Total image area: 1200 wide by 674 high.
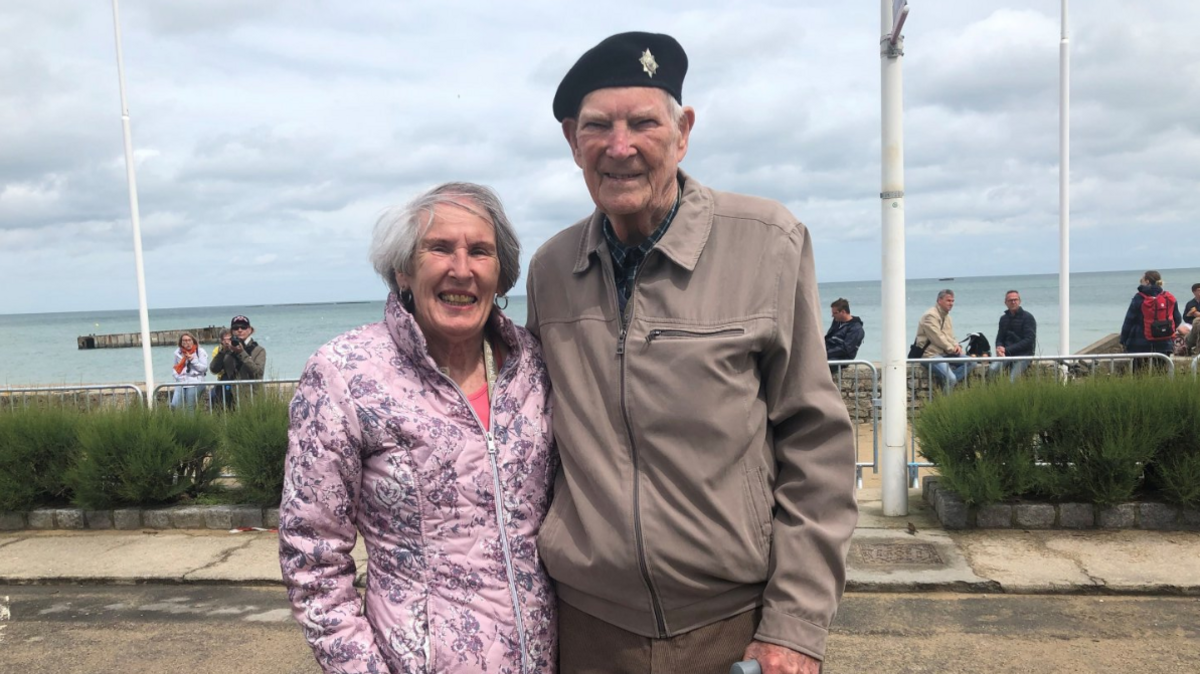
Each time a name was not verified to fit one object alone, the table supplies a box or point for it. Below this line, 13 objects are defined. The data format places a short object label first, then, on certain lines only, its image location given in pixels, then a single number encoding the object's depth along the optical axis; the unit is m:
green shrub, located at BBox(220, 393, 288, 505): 6.36
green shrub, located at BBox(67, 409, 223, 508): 6.52
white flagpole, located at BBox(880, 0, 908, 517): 5.95
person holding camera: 11.46
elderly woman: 1.74
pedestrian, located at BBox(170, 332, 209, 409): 11.70
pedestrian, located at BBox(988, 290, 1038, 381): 11.40
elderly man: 1.69
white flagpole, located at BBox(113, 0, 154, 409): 9.98
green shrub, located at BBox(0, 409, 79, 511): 6.68
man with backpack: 11.55
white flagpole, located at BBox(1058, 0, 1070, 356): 11.96
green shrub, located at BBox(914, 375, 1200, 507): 5.48
